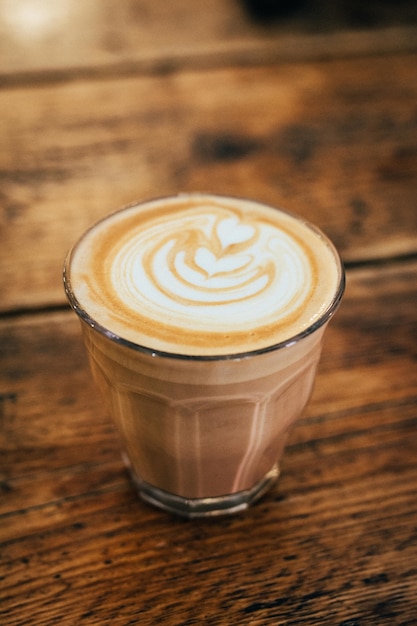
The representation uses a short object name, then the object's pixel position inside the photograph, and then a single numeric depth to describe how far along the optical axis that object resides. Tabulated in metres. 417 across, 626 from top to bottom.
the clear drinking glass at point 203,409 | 0.28
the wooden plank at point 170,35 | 0.66
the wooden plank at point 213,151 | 0.46
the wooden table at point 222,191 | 0.30
